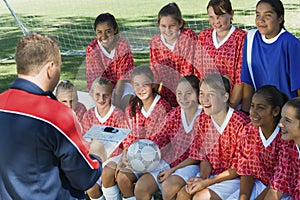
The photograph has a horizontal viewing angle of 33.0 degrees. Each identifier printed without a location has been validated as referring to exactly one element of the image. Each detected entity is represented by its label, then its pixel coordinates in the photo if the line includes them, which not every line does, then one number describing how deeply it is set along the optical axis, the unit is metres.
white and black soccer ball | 3.29
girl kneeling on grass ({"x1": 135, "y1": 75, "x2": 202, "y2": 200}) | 3.20
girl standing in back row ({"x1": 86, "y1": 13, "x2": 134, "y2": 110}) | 4.12
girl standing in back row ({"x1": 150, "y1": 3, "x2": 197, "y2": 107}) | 3.92
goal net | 8.68
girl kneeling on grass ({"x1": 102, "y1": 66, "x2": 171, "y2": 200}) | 3.37
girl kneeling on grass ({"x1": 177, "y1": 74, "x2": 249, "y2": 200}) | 3.11
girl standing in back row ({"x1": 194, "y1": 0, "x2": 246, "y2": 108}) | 3.67
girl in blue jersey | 3.34
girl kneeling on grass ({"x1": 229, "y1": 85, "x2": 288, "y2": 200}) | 2.96
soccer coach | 2.11
